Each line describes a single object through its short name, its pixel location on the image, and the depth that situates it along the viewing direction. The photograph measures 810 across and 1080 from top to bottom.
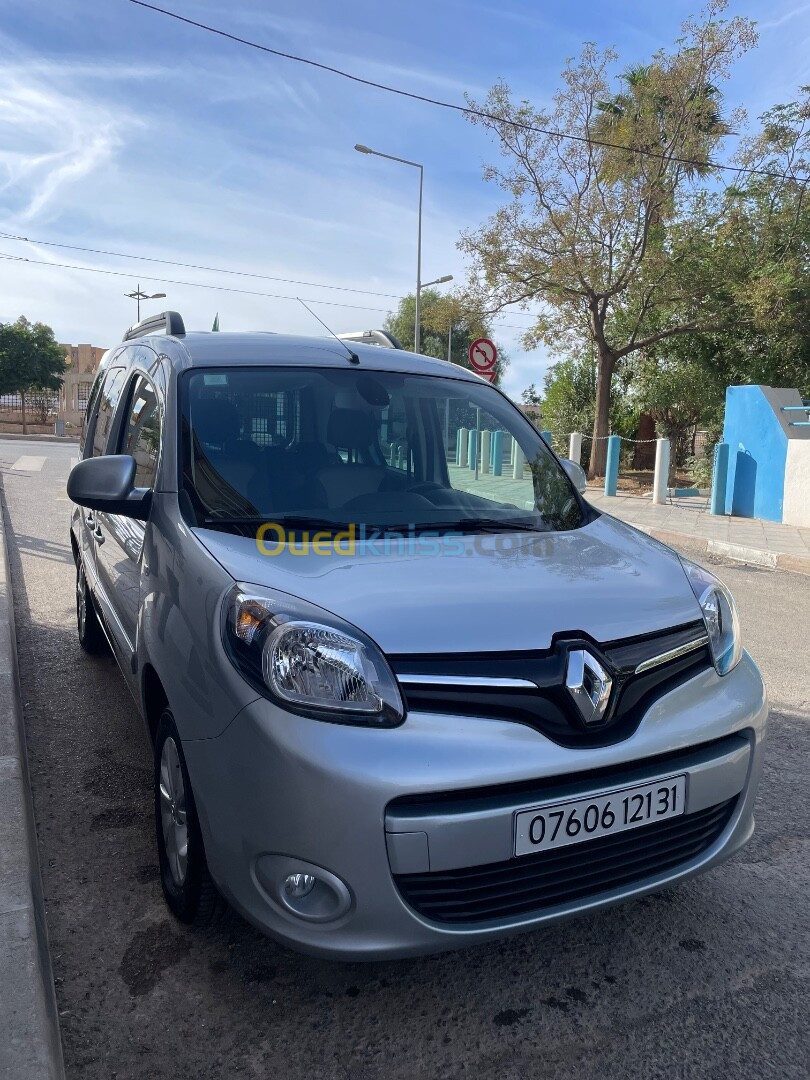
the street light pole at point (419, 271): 25.56
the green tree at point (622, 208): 17.69
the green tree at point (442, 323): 21.06
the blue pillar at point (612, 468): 16.73
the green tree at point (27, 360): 42.91
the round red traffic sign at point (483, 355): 13.68
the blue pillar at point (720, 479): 13.15
